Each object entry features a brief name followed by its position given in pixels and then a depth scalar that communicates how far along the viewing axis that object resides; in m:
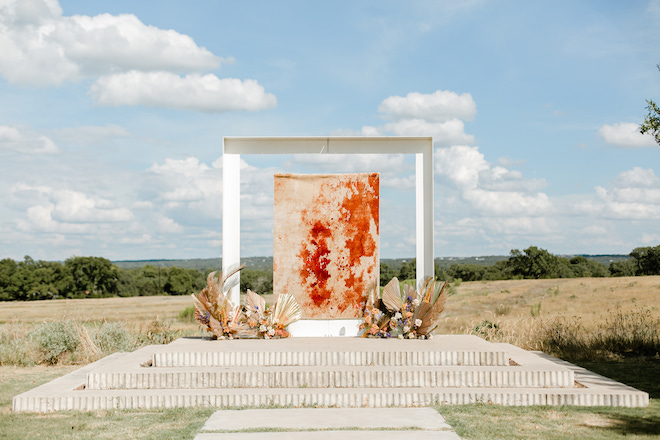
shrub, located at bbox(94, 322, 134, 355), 11.86
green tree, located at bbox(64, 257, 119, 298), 43.81
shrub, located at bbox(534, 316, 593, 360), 11.81
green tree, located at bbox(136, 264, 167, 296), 47.41
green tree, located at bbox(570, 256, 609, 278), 40.27
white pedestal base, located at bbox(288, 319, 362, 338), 10.59
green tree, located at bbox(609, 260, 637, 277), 37.16
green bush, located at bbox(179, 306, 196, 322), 18.52
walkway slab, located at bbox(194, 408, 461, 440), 5.63
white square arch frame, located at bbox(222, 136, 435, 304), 10.70
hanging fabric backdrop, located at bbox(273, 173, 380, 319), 10.56
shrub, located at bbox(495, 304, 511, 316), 19.22
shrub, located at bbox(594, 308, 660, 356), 11.94
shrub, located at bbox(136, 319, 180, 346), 12.70
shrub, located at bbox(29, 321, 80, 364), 11.41
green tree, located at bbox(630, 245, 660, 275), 32.88
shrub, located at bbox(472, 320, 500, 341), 12.51
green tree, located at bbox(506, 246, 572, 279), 41.28
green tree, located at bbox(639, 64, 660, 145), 11.50
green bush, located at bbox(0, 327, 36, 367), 11.31
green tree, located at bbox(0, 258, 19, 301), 38.12
